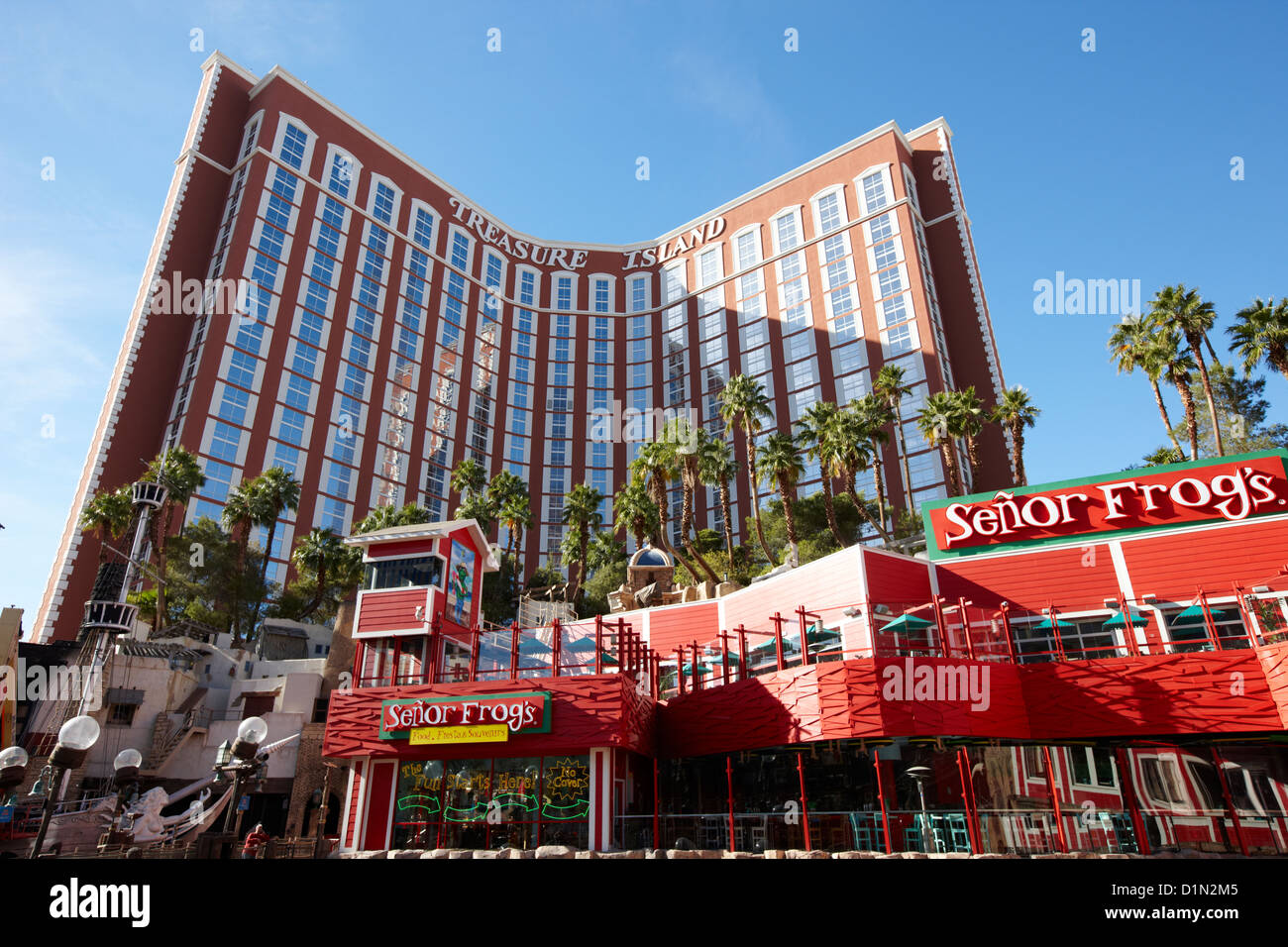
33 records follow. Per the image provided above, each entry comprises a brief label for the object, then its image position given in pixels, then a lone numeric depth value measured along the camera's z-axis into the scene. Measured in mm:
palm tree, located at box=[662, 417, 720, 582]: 55812
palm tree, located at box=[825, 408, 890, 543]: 52938
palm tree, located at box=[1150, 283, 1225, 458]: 44594
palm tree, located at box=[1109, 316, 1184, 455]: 45719
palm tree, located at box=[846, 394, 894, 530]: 54500
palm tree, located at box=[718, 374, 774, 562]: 58656
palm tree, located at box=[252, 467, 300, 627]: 61625
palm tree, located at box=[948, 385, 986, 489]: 53719
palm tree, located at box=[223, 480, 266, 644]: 60562
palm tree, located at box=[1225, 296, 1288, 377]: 41906
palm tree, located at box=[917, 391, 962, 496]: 53969
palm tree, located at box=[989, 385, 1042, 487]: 53375
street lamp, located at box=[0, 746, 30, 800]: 23734
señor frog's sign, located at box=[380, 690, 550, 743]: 23906
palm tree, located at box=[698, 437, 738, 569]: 56781
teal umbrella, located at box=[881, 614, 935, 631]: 25484
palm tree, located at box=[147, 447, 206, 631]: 57688
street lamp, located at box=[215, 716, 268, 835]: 21672
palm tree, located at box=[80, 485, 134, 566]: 56406
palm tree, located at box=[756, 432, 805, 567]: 53062
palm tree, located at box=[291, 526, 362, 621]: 60562
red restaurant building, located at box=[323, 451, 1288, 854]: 21391
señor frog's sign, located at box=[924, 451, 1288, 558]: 27641
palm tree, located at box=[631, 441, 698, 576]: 56812
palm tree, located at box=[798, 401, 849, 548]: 53919
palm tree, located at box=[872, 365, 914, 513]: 63625
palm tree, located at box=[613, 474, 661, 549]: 56062
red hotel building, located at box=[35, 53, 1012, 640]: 73188
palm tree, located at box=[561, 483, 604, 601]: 66188
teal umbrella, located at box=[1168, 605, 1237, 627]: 25417
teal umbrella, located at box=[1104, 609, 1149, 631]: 26075
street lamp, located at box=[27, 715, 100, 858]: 20734
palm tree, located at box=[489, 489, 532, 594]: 66500
